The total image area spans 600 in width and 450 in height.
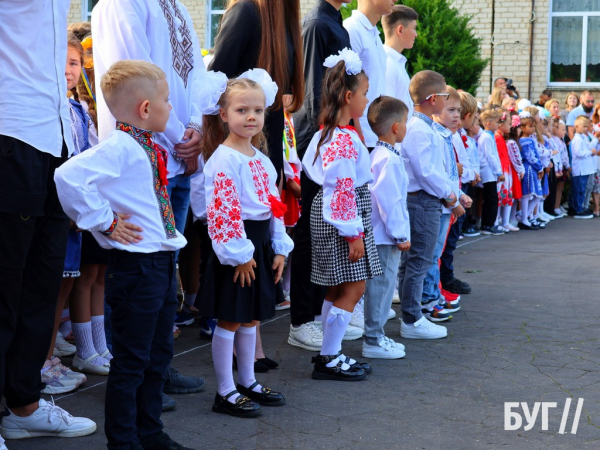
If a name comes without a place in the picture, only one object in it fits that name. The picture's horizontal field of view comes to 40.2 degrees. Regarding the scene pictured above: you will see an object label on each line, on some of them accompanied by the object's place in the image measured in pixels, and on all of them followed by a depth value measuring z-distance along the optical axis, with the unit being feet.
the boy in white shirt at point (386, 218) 16.33
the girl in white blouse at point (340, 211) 14.90
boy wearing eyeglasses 18.15
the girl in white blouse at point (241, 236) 12.48
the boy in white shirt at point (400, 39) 20.51
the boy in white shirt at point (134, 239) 10.12
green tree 50.78
